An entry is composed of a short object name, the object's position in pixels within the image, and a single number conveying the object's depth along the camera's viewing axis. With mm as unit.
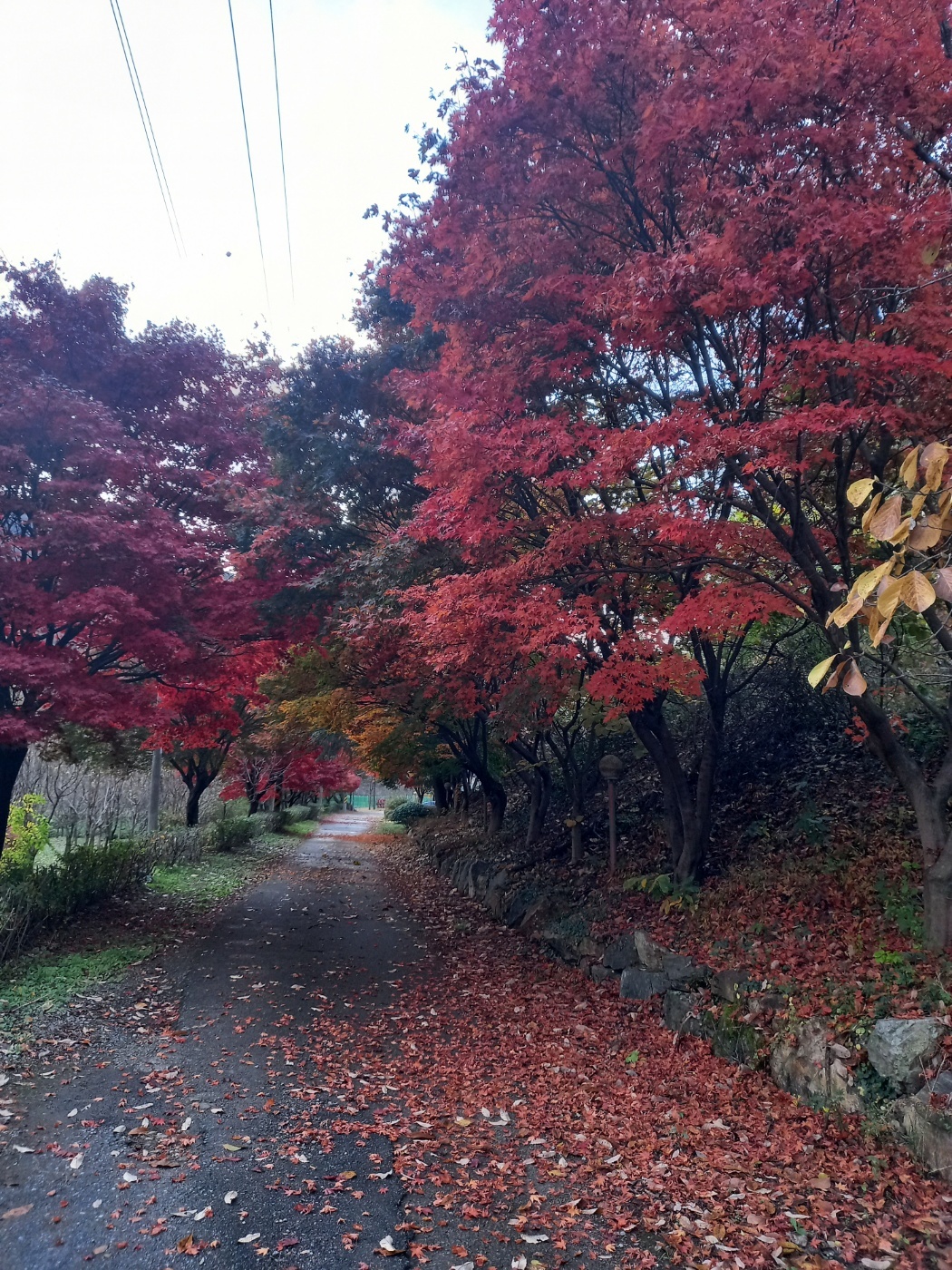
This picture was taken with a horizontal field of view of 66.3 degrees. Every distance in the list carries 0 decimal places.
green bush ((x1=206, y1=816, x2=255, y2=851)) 19156
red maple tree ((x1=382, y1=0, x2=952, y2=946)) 4680
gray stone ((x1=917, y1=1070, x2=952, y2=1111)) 3838
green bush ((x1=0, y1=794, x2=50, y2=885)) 9930
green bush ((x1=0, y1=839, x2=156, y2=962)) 7723
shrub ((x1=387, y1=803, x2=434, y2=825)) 29156
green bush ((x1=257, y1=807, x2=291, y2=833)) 24886
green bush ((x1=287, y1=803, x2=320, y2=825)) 31500
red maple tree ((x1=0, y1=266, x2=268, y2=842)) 7434
